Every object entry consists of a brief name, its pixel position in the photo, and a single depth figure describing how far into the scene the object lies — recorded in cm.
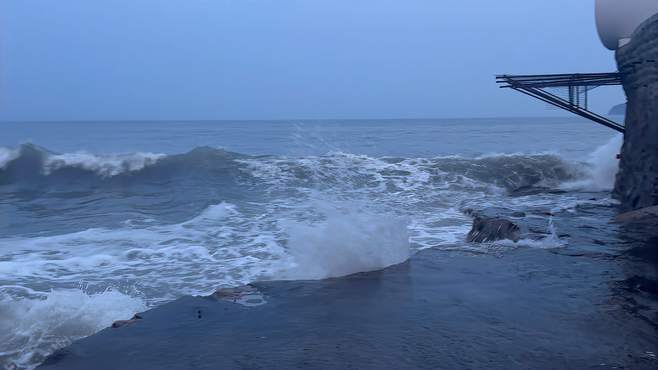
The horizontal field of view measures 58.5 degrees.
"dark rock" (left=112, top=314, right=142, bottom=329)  539
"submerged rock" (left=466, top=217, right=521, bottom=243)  926
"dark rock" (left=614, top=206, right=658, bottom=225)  1001
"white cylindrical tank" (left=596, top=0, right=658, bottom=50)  1270
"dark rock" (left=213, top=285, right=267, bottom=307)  600
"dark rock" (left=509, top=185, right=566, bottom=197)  1695
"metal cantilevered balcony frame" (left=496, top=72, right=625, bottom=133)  1336
